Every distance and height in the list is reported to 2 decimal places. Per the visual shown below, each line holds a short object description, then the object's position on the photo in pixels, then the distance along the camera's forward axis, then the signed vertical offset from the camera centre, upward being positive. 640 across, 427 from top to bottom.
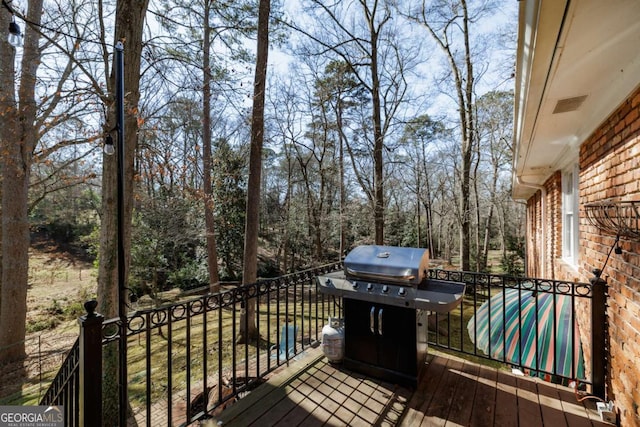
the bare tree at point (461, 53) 10.19 +5.86
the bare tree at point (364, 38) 8.84 +5.62
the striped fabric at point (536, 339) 2.80 -1.36
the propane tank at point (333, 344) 3.05 -1.34
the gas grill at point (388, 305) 2.53 -0.83
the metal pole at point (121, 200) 1.97 +0.12
